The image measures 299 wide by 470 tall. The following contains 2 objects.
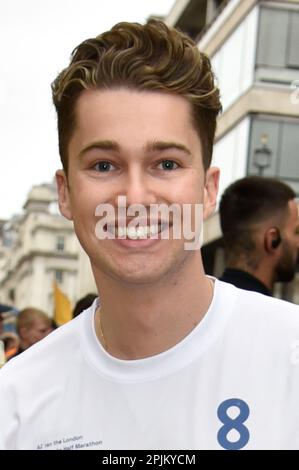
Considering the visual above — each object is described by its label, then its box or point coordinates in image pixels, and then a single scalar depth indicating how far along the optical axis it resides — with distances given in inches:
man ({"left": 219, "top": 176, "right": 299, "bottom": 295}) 184.2
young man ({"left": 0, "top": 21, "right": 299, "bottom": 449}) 82.8
